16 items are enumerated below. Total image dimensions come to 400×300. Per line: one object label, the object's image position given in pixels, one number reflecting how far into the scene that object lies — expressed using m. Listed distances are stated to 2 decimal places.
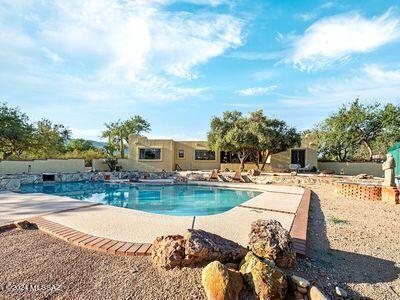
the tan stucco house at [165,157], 23.47
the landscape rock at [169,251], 3.04
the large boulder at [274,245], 3.09
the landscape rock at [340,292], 2.66
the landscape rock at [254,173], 18.14
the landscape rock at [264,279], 2.58
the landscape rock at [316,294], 2.49
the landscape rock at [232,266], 2.96
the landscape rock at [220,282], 2.47
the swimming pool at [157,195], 9.75
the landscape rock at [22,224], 4.82
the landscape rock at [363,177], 15.66
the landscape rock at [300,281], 2.66
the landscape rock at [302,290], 2.64
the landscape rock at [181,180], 16.64
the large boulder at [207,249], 3.02
